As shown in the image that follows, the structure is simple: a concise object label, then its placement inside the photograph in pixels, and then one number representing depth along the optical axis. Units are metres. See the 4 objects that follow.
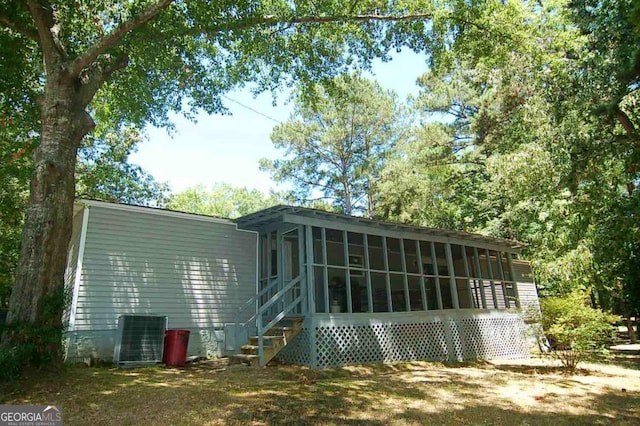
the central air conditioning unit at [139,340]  8.10
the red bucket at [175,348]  8.48
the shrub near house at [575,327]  8.48
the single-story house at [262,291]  8.68
